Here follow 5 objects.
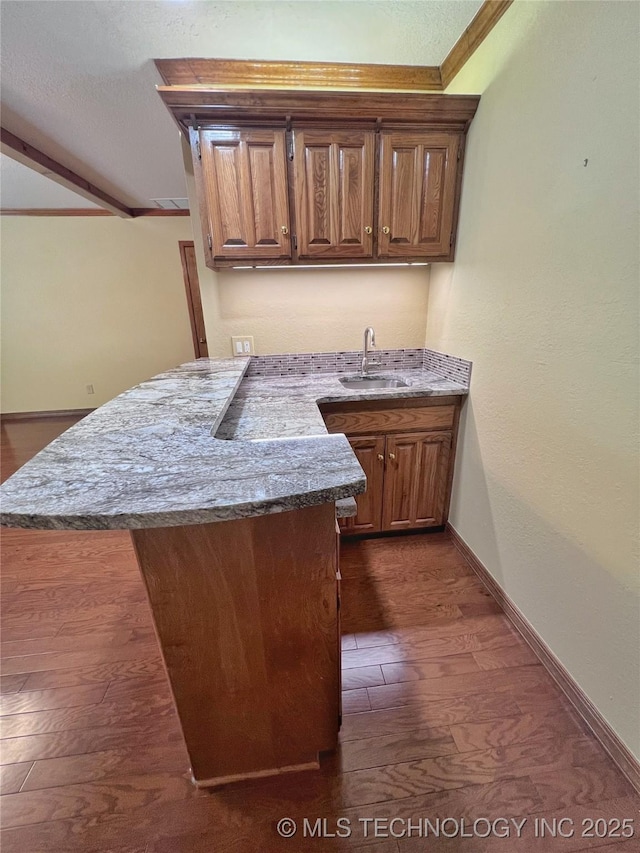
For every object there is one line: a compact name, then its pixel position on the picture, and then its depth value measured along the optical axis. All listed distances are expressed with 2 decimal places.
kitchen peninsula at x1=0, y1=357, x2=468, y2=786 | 0.62
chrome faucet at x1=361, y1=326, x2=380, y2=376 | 2.14
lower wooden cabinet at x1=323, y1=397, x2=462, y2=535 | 1.89
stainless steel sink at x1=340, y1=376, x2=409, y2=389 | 2.21
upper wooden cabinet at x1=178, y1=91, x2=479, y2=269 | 1.61
